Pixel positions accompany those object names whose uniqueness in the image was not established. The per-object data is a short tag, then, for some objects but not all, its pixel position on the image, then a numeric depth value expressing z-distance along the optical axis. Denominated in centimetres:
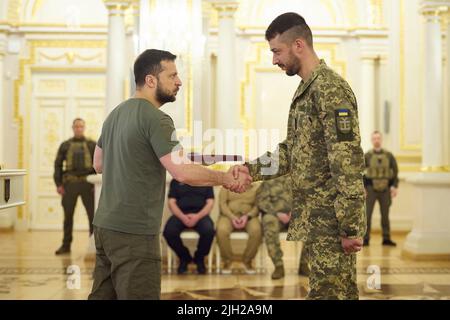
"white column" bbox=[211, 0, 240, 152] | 834
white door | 1168
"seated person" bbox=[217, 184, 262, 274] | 741
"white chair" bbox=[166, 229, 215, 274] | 739
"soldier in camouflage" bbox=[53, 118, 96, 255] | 888
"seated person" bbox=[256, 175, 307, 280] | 729
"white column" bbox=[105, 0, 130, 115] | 830
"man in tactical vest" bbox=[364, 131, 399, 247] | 966
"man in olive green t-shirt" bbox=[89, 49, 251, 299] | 300
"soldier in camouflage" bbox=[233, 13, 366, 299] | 295
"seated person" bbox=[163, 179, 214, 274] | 732
